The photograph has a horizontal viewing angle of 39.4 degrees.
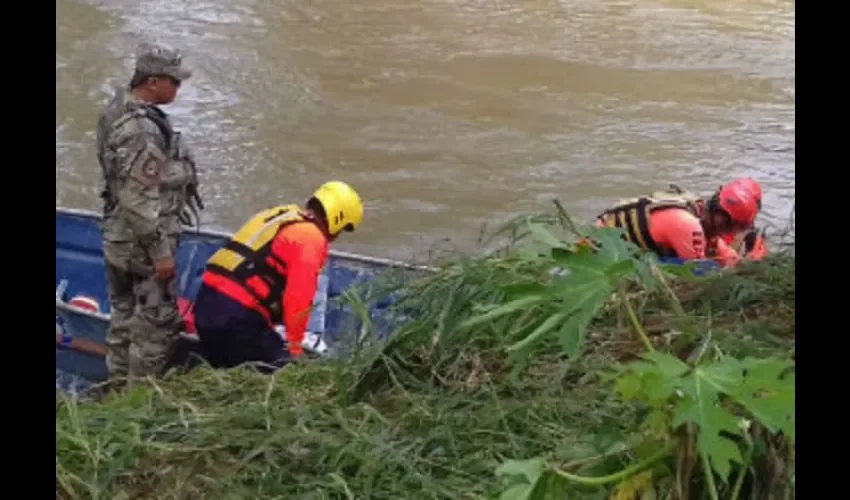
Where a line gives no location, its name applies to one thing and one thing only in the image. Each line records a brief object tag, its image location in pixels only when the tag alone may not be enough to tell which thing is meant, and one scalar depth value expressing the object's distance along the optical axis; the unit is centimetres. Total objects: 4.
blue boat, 686
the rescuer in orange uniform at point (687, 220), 671
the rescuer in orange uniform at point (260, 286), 604
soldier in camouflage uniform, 634
